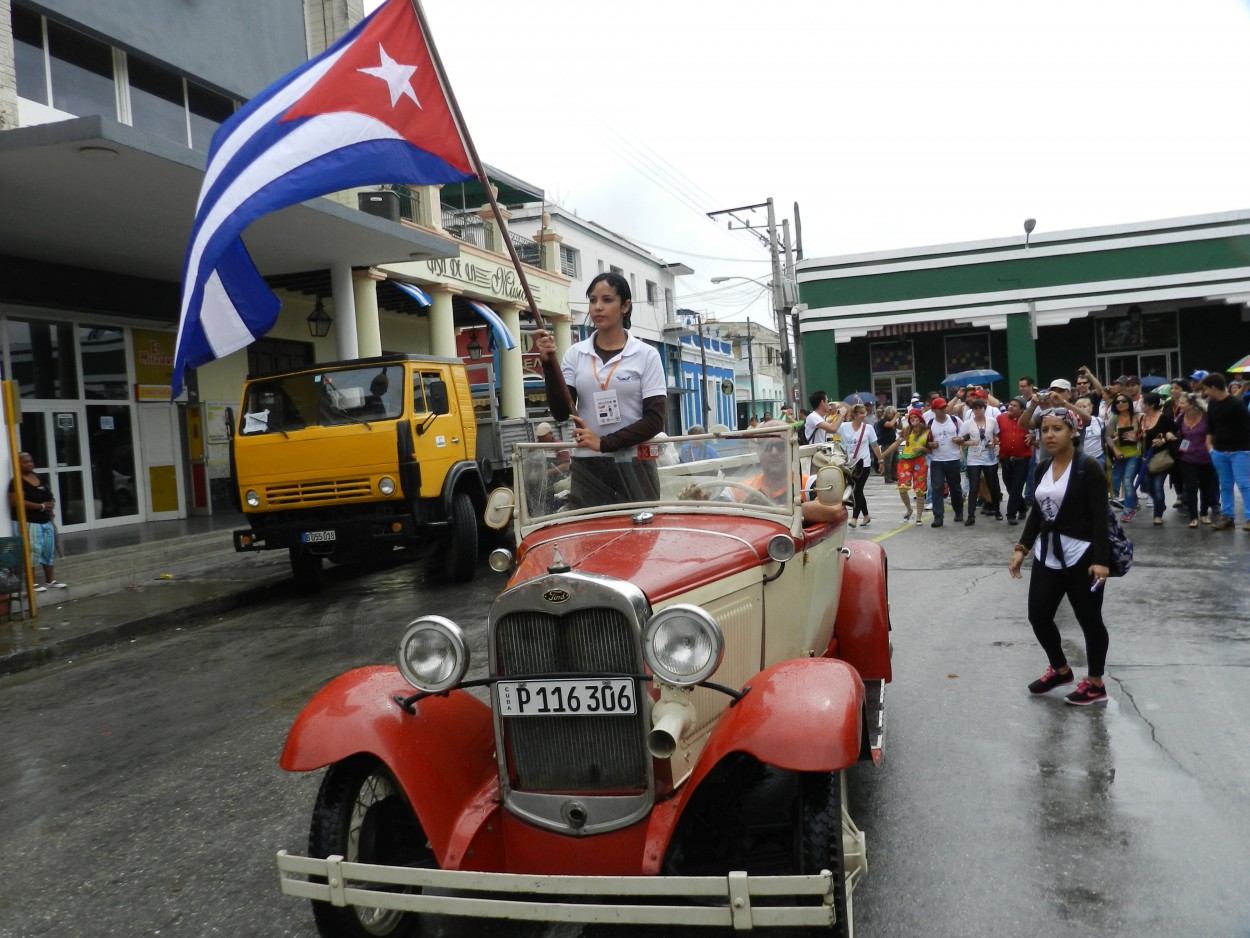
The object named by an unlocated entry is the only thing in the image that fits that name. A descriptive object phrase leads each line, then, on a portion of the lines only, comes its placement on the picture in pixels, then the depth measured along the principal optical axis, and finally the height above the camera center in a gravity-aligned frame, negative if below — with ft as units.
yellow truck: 32.55 -0.90
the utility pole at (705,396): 138.54 +3.70
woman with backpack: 17.07 -2.59
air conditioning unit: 55.52 +13.17
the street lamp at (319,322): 59.00 +7.17
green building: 90.27 +9.27
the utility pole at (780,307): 107.04 +12.29
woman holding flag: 13.52 +0.40
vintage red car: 8.87 -3.30
